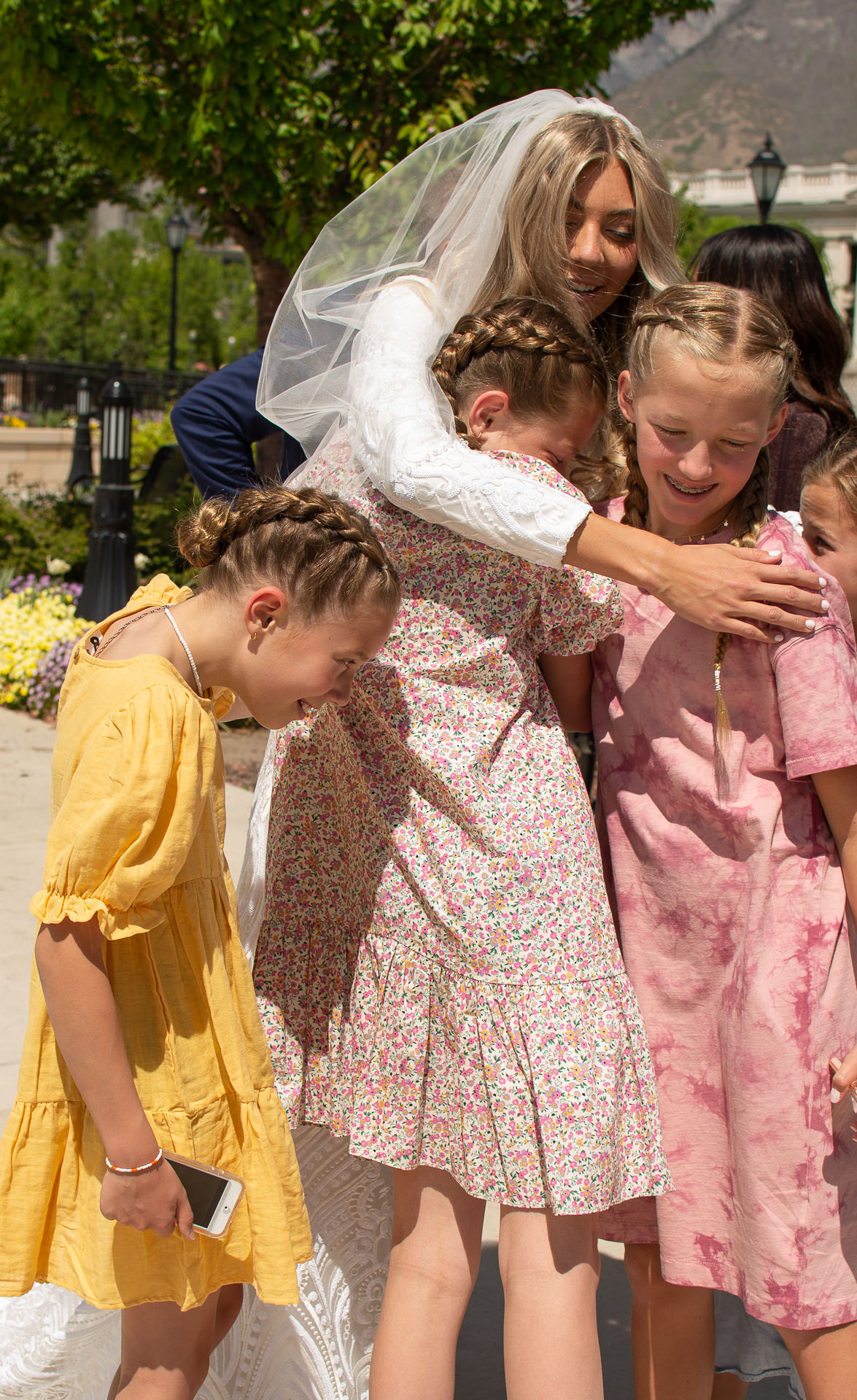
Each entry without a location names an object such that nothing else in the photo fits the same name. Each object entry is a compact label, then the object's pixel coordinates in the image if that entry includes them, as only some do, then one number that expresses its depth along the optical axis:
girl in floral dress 1.67
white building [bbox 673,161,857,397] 67.81
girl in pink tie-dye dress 1.72
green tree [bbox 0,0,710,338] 7.47
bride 1.96
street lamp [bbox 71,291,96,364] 39.44
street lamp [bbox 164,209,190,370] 22.31
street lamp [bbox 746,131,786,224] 10.55
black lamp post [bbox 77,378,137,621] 8.14
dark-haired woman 2.75
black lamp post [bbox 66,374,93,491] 16.70
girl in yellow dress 1.49
